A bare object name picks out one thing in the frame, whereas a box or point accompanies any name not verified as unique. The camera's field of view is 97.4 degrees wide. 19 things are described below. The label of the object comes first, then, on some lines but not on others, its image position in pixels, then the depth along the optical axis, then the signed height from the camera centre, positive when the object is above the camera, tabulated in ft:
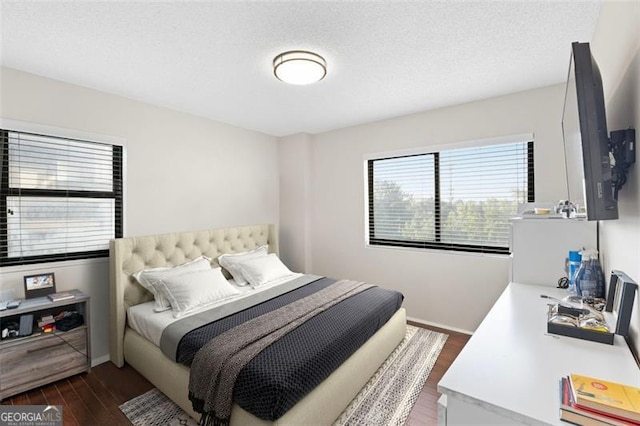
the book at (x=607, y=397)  2.29 -1.63
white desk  2.61 -1.77
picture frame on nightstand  7.13 -1.80
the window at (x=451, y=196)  9.37 +0.61
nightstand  6.48 -3.37
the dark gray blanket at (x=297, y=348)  4.86 -2.83
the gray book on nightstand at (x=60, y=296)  7.13 -2.11
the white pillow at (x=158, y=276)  8.08 -1.85
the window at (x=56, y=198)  7.15 +0.49
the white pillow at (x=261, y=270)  10.23 -2.15
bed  5.59 -3.51
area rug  6.15 -4.47
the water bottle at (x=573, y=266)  5.46 -1.10
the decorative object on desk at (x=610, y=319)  3.45 -1.54
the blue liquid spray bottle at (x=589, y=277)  5.05 -1.21
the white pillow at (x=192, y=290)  7.87 -2.24
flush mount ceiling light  6.45 +3.48
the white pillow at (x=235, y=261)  10.42 -1.80
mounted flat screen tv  3.20 +0.83
